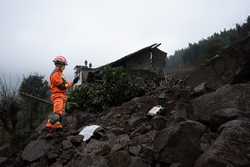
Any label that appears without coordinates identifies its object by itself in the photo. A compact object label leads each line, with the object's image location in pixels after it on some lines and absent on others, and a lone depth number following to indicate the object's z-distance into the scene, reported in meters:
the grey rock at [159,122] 4.83
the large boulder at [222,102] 4.23
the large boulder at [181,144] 3.34
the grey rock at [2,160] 6.01
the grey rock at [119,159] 3.98
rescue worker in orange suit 6.05
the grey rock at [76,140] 5.42
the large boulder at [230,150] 2.76
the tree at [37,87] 15.15
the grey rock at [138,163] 3.71
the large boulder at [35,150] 5.48
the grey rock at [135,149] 4.14
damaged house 16.30
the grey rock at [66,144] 5.33
